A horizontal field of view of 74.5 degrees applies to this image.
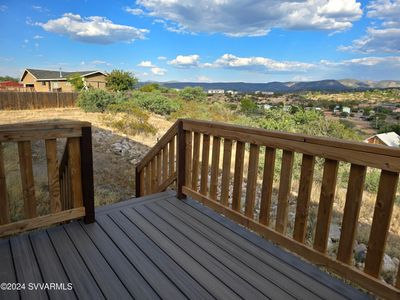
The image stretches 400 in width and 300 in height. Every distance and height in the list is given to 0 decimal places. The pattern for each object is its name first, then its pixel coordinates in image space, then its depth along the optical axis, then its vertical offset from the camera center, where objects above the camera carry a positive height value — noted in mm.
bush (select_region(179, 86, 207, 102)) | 20238 +48
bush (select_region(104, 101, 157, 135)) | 10191 -1173
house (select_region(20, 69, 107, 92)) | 33938 +1202
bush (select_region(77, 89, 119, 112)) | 15841 -551
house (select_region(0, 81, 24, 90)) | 34200 +350
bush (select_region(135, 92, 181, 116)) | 15711 -671
